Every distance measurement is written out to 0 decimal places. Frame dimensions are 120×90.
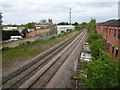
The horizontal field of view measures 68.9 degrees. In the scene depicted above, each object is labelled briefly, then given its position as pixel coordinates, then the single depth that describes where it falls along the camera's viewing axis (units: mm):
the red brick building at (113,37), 10310
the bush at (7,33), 32599
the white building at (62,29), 57758
